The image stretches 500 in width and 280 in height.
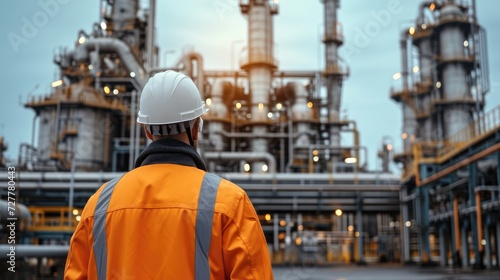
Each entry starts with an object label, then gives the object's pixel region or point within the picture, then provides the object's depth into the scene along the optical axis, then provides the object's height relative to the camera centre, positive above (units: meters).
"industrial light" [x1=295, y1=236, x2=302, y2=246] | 30.32 -0.31
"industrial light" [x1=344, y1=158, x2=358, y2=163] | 30.85 +3.92
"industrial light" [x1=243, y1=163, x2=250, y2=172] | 32.35 +3.66
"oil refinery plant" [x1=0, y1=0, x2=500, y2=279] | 25.28 +5.40
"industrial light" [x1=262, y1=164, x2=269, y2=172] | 32.06 +3.57
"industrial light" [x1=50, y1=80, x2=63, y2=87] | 30.25 +7.99
